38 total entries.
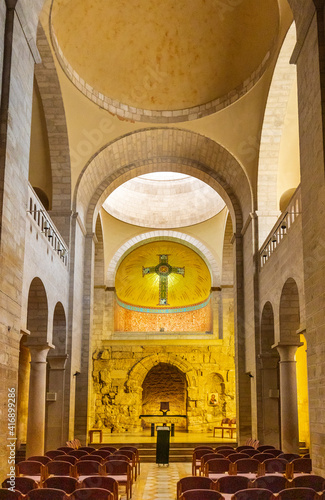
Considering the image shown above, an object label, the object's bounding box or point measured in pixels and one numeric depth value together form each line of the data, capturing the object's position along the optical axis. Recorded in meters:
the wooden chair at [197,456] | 12.79
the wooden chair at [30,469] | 9.71
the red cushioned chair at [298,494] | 6.86
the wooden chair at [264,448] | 13.53
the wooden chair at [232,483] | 8.40
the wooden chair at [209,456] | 11.26
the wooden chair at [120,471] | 10.52
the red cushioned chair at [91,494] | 7.11
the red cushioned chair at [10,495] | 6.58
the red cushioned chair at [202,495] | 6.93
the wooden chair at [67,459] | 10.83
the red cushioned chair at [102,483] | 8.35
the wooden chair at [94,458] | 11.06
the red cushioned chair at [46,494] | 6.85
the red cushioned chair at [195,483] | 8.24
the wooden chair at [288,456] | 11.22
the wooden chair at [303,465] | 10.06
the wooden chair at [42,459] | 10.96
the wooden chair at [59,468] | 9.63
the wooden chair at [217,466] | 10.41
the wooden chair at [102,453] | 12.52
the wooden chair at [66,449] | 13.54
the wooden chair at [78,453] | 12.47
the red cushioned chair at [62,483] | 8.09
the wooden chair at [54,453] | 12.39
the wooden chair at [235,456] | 11.15
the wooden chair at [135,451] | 14.09
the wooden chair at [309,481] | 8.02
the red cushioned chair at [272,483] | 8.10
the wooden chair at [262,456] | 11.39
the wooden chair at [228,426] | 22.65
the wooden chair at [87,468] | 9.90
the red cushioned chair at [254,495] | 6.90
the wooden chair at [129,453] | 12.85
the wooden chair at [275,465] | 10.22
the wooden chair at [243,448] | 12.84
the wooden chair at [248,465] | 10.31
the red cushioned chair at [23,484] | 7.87
